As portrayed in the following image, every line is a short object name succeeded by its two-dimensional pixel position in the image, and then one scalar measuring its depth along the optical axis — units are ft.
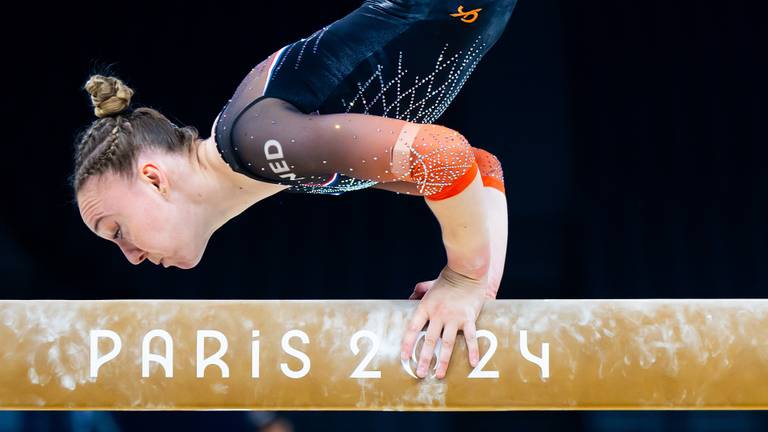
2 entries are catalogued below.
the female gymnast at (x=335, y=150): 23.98
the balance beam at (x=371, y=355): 24.55
